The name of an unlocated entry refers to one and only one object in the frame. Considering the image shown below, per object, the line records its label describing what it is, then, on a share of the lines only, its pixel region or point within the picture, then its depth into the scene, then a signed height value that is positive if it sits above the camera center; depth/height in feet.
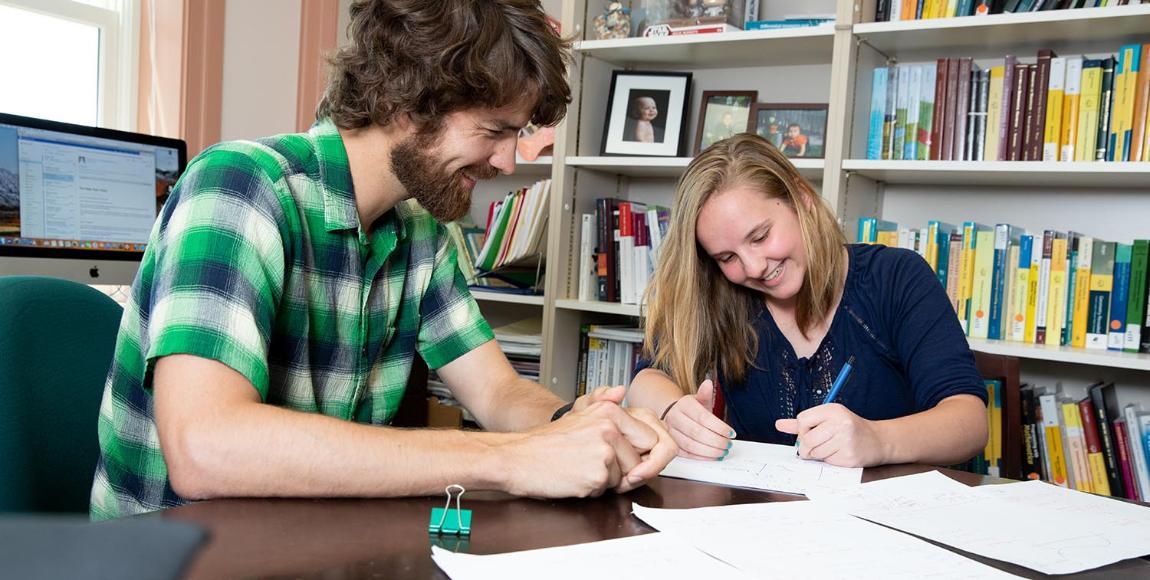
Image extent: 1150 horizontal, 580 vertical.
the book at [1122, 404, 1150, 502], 6.32 -1.30
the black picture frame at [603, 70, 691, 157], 8.48 +1.06
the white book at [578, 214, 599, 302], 8.56 -0.35
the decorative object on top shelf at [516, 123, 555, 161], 8.96 +0.77
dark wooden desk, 2.19 -0.85
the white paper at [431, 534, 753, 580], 2.22 -0.84
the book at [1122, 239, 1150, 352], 6.39 -0.25
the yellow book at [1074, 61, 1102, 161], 6.50 +1.00
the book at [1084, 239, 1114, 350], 6.49 -0.24
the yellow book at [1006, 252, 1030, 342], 6.75 -0.34
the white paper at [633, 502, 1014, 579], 2.42 -0.85
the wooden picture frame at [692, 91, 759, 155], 8.30 +1.07
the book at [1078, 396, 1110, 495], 6.48 -1.32
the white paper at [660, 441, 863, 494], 3.40 -0.90
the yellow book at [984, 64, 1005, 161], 6.82 +1.01
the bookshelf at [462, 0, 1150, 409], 6.71 +0.59
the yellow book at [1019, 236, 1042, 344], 6.71 -0.31
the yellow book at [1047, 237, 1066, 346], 6.61 -0.28
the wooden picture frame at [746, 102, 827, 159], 7.77 +0.94
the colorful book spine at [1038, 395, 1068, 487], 6.62 -1.31
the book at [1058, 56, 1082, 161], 6.57 +1.05
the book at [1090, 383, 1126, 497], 6.44 -1.23
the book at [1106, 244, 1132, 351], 6.44 -0.28
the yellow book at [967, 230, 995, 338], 6.84 -0.26
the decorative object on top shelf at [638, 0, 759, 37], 7.91 +1.88
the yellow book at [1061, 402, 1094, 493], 6.53 -1.33
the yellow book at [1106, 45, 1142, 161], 6.38 +1.07
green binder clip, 2.51 -0.82
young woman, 4.91 -0.39
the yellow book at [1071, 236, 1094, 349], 6.55 -0.22
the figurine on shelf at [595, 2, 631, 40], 8.53 +1.86
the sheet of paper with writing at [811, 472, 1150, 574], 2.68 -0.86
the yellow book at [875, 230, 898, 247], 7.22 +0.05
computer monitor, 6.11 -0.01
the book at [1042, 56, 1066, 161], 6.62 +1.04
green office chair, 2.98 -0.67
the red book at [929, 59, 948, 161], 7.04 +1.06
